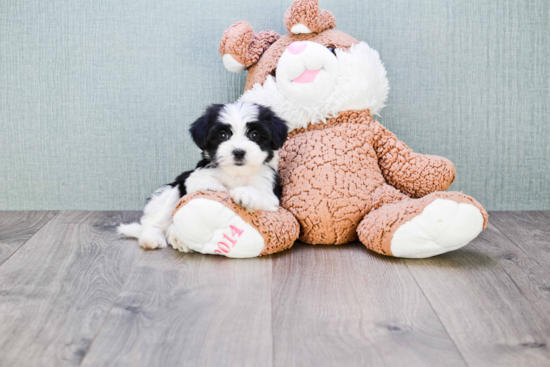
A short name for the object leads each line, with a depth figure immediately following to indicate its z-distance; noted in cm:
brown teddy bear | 143
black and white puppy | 147
